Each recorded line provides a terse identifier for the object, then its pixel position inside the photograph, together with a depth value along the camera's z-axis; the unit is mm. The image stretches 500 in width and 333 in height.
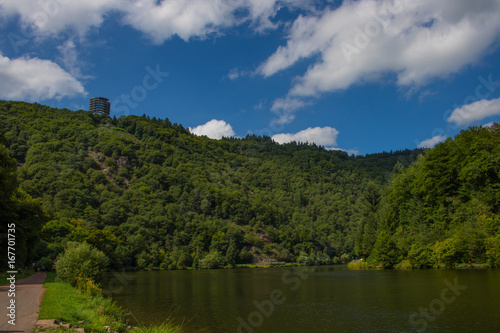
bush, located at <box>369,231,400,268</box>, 76500
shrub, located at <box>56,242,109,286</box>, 36656
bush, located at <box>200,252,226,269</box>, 134625
